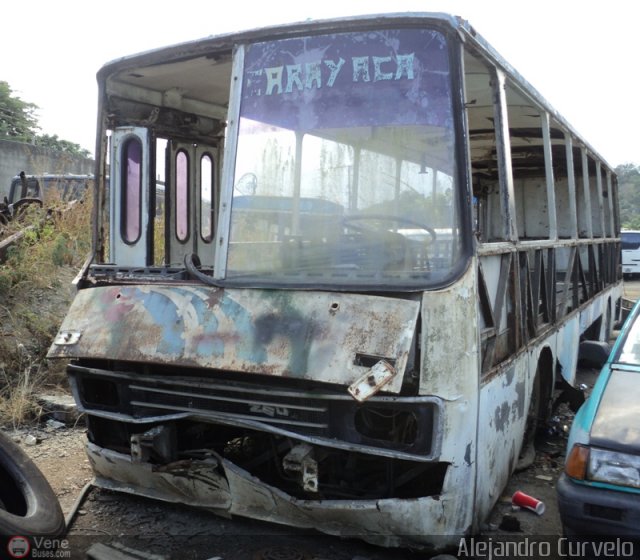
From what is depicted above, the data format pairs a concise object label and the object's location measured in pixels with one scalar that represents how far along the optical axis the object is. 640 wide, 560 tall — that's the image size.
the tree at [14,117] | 22.69
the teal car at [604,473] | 2.67
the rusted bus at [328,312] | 2.88
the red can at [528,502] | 3.69
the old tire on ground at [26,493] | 3.10
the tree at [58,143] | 24.77
